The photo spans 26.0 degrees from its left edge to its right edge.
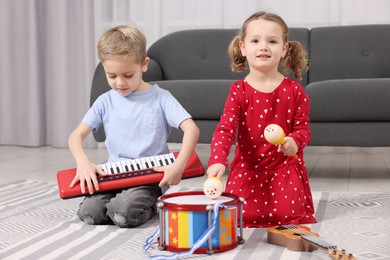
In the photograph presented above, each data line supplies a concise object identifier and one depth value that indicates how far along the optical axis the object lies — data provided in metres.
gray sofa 3.47
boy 2.59
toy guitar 2.12
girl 2.63
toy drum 2.24
